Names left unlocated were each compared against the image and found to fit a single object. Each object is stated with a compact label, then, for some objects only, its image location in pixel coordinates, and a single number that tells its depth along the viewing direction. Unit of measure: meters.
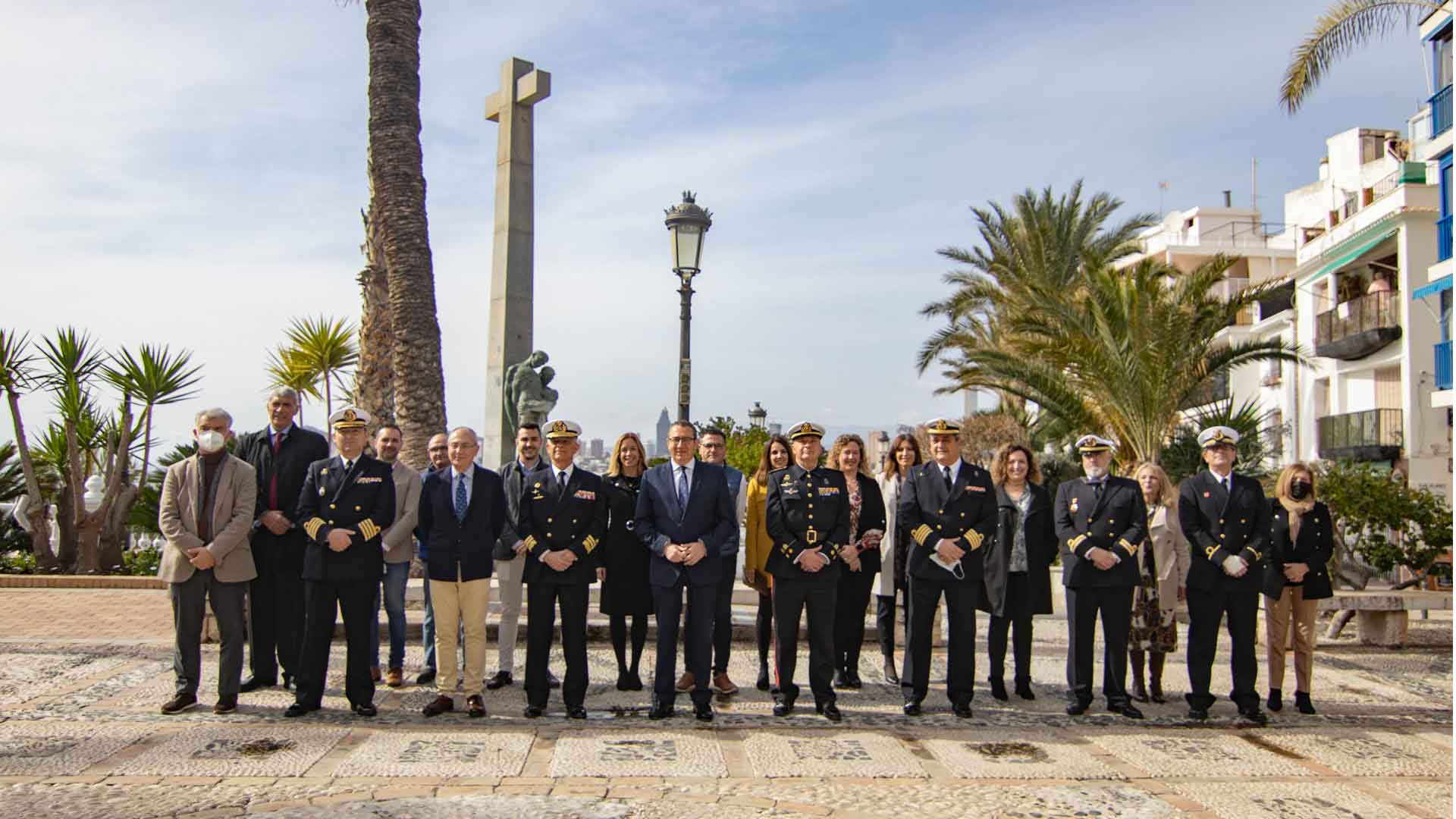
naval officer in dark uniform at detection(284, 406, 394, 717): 7.07
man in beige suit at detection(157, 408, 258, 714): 7.20
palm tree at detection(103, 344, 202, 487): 16.73
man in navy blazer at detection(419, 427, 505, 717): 7.16
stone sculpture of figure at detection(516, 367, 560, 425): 14.09
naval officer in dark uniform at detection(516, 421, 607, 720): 7.15
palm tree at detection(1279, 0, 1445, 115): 14.20
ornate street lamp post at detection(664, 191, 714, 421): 12.01
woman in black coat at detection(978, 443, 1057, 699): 7.83
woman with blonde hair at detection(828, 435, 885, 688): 8.07
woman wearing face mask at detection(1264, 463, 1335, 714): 7.67
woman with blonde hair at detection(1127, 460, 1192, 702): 7.86
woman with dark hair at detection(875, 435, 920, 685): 8.45
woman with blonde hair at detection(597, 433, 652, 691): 7.93
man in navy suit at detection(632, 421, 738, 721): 7.21
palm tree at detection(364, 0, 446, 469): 14.41
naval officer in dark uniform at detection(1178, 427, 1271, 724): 7.46
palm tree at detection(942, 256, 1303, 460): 19.02
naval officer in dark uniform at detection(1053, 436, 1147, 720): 7.43
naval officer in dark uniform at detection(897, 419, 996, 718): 7.40
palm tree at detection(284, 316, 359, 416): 19.83
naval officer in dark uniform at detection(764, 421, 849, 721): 7.28
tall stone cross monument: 15.24
